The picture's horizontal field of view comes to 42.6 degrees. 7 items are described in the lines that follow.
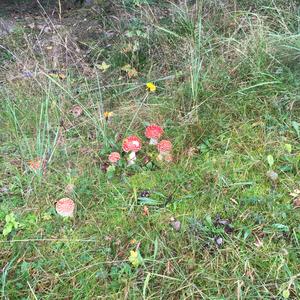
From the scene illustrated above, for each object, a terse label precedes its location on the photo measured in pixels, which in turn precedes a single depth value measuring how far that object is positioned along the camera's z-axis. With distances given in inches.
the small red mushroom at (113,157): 97.8
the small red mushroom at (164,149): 97.3
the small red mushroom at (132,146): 96.9
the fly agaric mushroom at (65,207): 87.7
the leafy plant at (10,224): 85.9
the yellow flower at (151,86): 116.5
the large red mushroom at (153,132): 98.8
